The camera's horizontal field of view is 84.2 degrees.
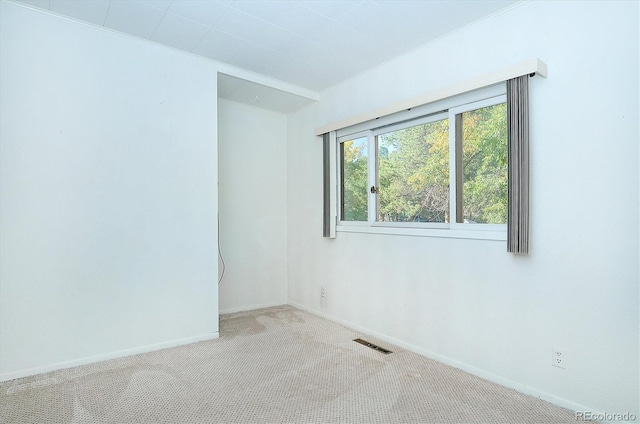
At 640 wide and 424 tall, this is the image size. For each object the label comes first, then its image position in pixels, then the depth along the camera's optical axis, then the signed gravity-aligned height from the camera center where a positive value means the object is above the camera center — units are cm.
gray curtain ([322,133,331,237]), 354 +24
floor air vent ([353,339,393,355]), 276 -108
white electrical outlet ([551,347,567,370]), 196 -81
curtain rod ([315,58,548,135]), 202 +83
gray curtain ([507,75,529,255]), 206 +26
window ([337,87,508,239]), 235 +34
